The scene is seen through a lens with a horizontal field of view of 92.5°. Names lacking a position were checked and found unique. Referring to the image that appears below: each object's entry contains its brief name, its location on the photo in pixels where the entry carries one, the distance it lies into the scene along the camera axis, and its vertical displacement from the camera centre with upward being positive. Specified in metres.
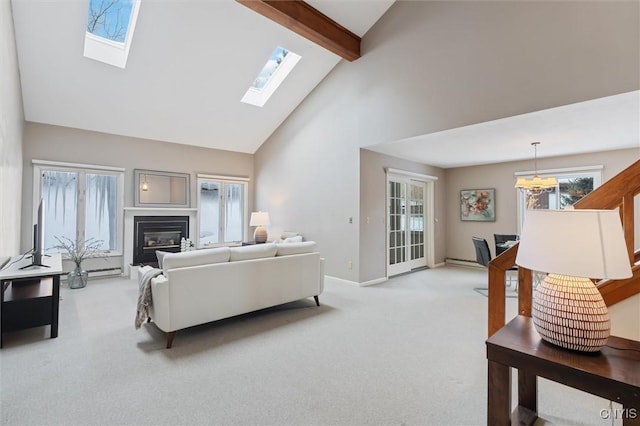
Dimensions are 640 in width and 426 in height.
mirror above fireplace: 5.85 +0.55
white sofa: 2.77 -0.68
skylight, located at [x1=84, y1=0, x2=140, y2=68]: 4.02 +2.58
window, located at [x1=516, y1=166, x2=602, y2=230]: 5.23 +0.56
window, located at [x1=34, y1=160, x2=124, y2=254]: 5.09 +0.26
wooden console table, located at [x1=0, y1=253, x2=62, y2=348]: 2.74 -0.80
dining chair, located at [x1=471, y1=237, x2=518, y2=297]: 4.61 -0.53
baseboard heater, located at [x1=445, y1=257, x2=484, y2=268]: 6.66 -0.99
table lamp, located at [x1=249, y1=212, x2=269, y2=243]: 6.20 -0.13
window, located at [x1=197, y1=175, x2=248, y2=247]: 6.72 +0.16
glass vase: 4.80 -0.99
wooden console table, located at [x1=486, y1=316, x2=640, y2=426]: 1.14 -0.60
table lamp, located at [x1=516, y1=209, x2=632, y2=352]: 1.23 -0.20
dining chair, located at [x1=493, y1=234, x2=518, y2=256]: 5.36 -0.35
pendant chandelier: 4.27 +0.50
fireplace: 5.79 -0.37
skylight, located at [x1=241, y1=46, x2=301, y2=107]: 5.42 +2.64
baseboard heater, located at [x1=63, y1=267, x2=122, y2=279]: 5.35 -1.00
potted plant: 4.83 -0.63
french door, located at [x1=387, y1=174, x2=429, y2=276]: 5.74 -0.14
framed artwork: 6.32 +0.28
